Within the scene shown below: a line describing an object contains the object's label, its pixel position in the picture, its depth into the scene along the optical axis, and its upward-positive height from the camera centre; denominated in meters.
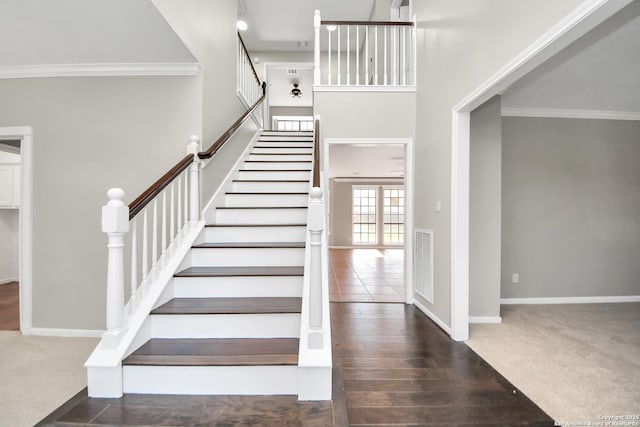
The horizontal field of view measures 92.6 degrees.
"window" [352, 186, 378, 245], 11.00 +0.06
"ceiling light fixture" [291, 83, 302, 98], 8.16 +3.34
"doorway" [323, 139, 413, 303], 4.20 -0.16
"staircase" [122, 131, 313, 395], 1.68 -0.62
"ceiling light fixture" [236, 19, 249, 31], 6.26 +3.97
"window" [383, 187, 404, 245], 11.01 +0.03
